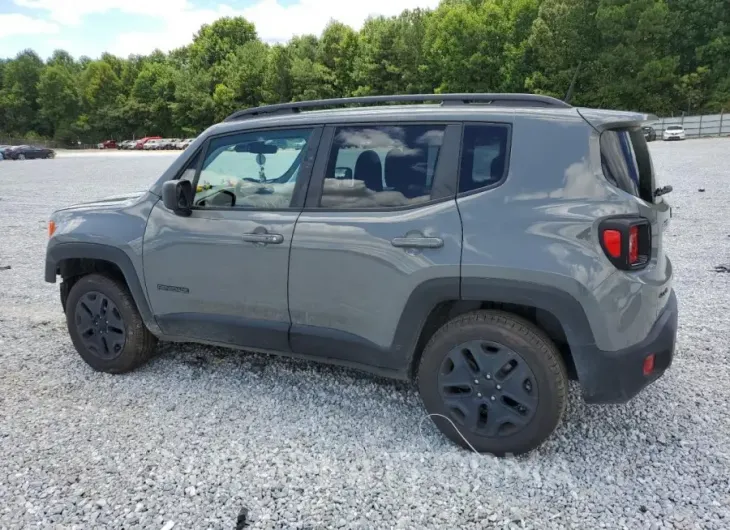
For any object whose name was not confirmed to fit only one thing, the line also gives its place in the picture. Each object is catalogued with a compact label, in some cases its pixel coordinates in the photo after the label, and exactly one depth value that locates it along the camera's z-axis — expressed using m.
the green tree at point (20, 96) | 85.44
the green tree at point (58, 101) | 82.50
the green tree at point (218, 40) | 85.44
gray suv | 2.76
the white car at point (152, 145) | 63.55
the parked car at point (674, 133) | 39.94
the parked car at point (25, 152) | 44.25
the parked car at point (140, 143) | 66.50
